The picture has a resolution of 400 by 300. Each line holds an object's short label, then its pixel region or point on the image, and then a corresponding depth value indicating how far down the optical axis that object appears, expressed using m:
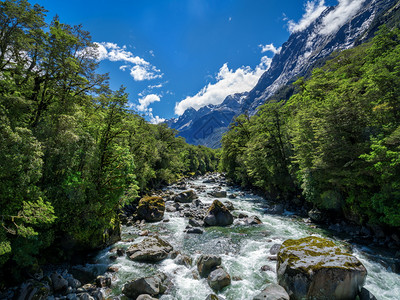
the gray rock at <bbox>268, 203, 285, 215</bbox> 24.06
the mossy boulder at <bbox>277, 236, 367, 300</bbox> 8.34
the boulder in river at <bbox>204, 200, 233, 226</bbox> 20.59
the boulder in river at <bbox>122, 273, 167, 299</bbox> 9.73
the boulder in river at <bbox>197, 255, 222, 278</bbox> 11.59
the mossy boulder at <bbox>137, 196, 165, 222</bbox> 21.97
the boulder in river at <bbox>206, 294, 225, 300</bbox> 9.02
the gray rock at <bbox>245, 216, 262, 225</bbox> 20.41
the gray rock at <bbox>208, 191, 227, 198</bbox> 35.16
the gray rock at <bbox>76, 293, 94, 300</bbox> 9.05
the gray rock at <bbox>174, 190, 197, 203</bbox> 30.72
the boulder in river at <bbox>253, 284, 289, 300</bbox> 8.55
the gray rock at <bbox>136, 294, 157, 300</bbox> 9.17
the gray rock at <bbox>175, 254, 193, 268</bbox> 12.81
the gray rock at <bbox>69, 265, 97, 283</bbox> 11.13
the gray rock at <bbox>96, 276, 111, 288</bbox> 10.66
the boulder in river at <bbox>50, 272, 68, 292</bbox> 9.64
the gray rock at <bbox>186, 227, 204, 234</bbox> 18.60
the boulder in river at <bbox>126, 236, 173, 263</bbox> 13.29
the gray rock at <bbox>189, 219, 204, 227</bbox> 20.47
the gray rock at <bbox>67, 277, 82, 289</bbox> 10.12
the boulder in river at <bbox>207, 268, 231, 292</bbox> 10.41
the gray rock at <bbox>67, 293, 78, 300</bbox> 9.05
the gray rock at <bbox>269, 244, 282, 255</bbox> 13.56
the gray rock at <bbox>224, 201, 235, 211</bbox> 26.23
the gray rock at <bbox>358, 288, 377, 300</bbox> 8.30
